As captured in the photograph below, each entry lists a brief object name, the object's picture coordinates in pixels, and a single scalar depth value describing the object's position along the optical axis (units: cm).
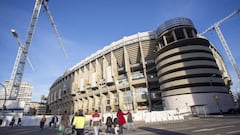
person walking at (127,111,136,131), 1151
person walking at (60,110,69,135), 904
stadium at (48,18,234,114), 3492
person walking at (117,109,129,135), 911
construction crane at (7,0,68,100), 5199
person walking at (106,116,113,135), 1178
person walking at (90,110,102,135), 849
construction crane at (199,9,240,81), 6247
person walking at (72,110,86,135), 606
